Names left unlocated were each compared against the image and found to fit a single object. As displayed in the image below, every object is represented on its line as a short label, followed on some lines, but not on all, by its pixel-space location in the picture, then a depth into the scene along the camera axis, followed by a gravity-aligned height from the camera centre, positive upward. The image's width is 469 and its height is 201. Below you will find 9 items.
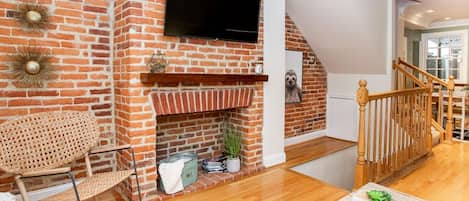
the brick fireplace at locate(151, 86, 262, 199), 2.89 -0.41
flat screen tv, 2.76 +0.65
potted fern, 3.35 -0.72
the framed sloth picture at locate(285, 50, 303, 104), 4.63 +0.15
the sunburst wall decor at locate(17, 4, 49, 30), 2.42 +0.56
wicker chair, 2.03 -0.43
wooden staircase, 3.13 -0.55
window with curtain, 7.67 +0.80
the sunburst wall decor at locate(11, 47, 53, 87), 2.41 +0.16
